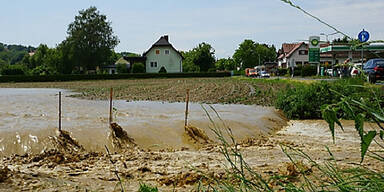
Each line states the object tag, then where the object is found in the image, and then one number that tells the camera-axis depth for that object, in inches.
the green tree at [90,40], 2819.9
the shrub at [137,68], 2608.3
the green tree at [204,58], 3144.7
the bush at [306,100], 582.2
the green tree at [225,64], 4065.0
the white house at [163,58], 3011.8
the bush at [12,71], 2545.0
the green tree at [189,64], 3230.8
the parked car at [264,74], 2337.0
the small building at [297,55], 3031.0
